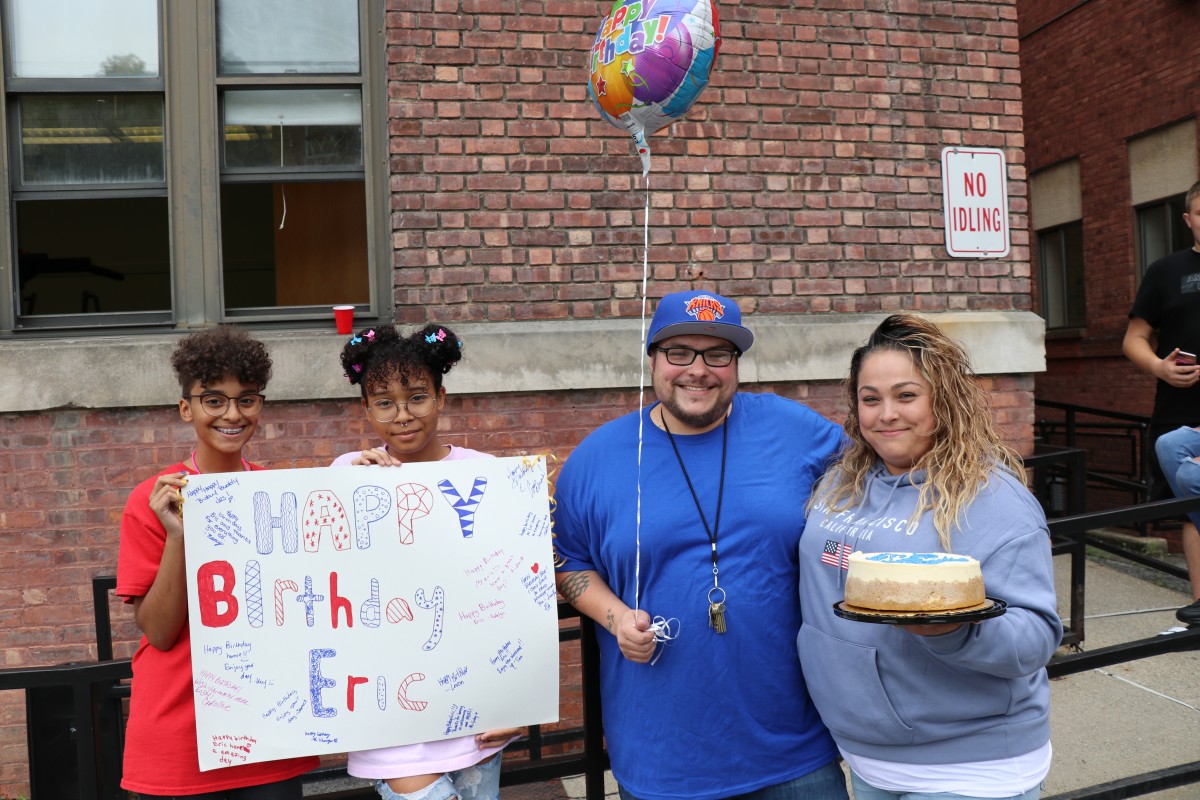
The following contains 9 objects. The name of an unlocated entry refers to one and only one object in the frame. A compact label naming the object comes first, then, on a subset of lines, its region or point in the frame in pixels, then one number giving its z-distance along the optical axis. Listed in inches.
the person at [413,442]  86.4
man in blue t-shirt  85.4
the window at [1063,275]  430.9
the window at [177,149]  181.9
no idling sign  201.9
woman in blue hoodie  74.2
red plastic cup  177.8
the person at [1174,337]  163.0
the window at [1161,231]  355.3
